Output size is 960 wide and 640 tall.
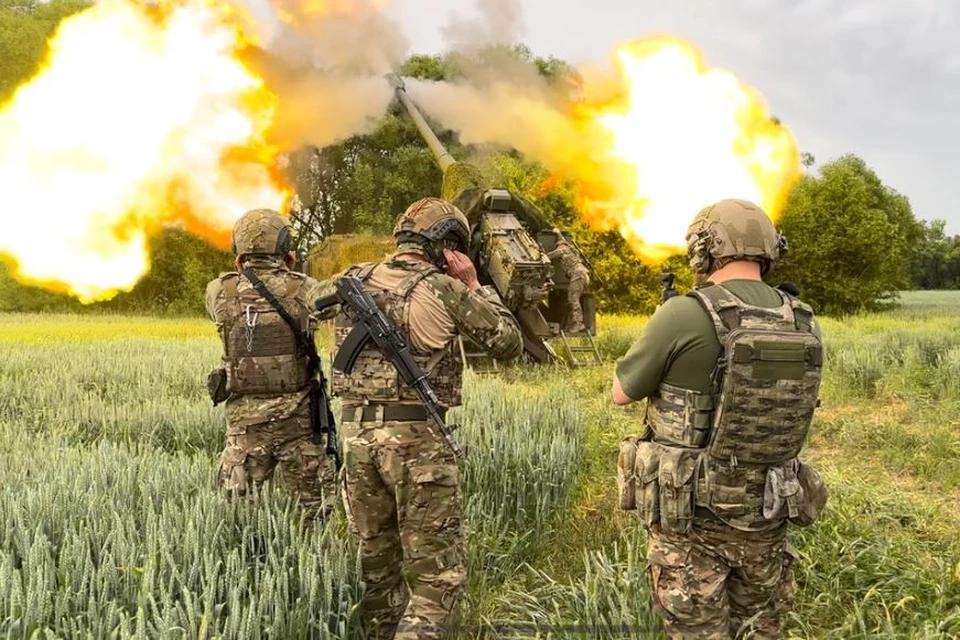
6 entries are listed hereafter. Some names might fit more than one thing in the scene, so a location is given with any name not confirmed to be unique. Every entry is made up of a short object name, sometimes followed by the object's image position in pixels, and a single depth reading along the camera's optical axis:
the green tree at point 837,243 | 26.56
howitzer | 11.21
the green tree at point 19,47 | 19.59
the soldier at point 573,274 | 12.34
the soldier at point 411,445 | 3.22
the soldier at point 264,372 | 4.36
